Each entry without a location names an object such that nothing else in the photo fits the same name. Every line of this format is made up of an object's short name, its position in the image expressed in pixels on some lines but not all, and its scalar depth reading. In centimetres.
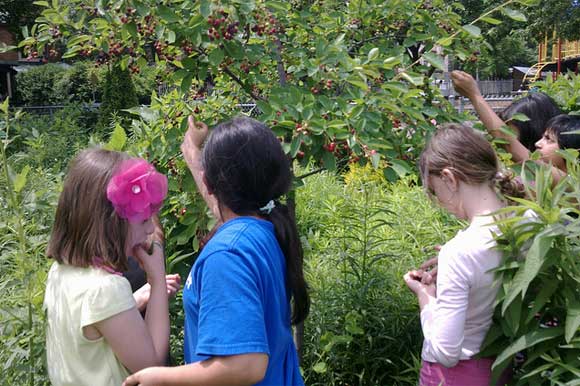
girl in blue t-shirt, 133
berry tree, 227
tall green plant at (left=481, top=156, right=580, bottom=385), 168
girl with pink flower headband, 157
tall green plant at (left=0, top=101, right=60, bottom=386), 215
